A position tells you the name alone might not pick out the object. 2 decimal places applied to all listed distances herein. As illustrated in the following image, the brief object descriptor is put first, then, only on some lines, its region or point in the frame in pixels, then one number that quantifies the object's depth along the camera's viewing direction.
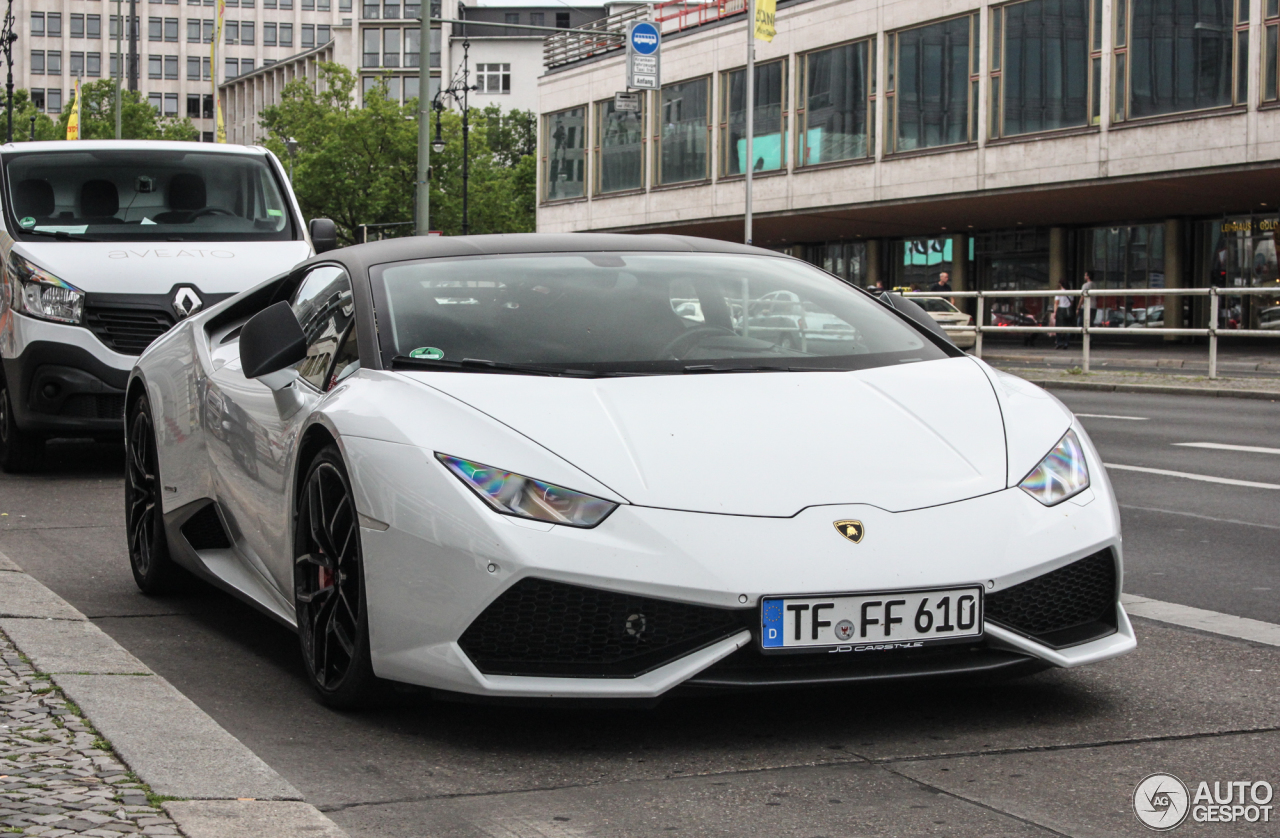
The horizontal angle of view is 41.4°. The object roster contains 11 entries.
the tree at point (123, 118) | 105.31
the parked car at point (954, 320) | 25.06
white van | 10.12
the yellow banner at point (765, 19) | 30.85
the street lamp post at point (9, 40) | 51.09
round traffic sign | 34.66
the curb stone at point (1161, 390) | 18.91
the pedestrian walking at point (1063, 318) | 23.05
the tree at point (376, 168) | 71.56
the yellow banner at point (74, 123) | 42.12
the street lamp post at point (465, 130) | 49.19
